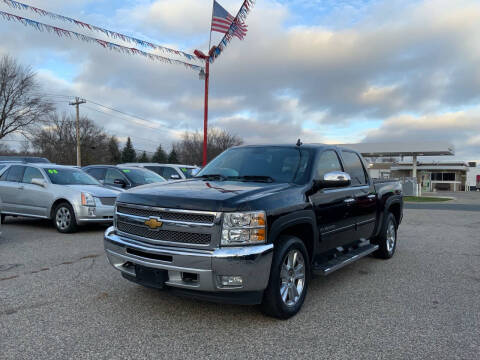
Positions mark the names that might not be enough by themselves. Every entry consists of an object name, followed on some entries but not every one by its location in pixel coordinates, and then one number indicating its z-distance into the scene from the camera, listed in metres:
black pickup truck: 3.36
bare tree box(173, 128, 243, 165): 60.53
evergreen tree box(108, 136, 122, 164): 71.44
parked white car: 14.30
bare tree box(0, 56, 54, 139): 39.88
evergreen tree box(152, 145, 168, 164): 78.88
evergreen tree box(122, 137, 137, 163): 75.19
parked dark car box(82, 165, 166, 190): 11.34
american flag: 13.12
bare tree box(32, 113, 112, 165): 57.81
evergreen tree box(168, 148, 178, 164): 72.56
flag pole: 14.42
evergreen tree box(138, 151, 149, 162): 77.82
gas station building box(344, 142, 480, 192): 57.34
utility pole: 43.03
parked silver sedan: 8.44
